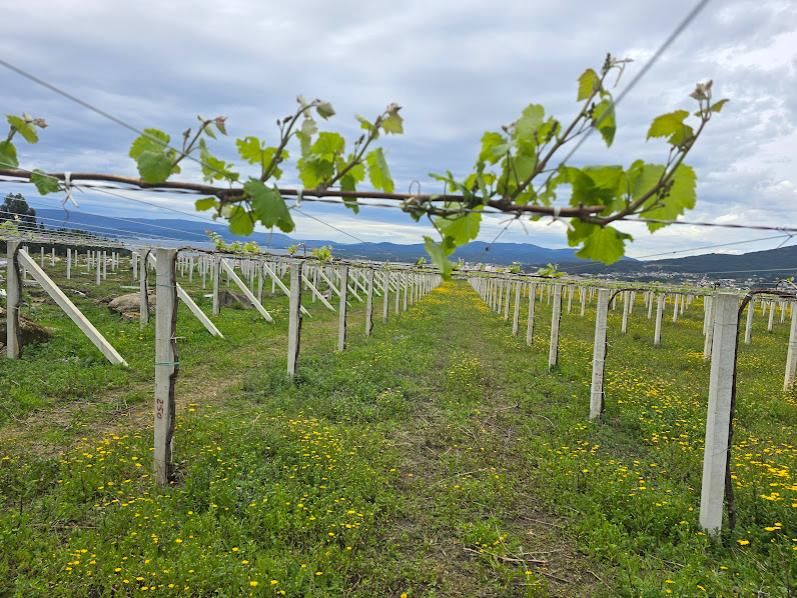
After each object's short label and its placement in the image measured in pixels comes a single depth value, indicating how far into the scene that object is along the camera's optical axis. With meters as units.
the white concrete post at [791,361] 11.64
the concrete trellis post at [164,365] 5.45
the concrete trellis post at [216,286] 18.02
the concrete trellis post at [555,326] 12.30
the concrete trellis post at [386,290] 19.25
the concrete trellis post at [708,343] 15.96
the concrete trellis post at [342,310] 13.50
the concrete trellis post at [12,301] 9.75
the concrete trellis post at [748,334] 19.33
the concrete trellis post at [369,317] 16.05
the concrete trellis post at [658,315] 16.95
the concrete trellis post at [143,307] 12.81
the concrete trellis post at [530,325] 16.25
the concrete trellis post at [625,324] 20.73
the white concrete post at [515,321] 19.20
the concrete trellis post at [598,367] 8.70
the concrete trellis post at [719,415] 4.95
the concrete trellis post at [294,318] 10.02
